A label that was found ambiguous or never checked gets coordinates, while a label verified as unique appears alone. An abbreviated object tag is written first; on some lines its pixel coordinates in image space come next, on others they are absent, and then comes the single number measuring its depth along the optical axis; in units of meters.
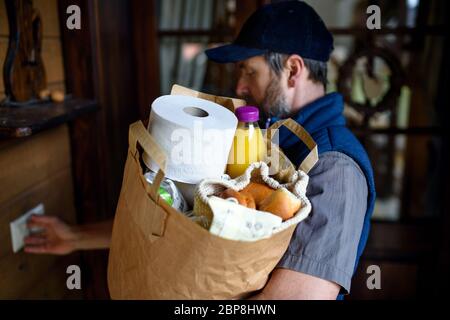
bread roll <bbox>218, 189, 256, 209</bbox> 0.69
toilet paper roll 0.72
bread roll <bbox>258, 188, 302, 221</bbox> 0.69
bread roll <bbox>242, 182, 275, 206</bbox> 0.73
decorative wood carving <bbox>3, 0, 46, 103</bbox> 1.06
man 0.79
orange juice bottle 0.83
